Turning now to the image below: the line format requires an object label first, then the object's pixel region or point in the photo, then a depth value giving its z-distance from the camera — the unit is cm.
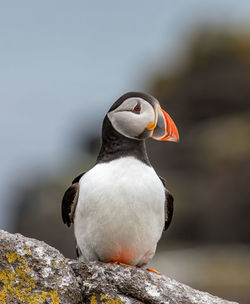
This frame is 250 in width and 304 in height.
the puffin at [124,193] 1020
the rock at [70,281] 890
